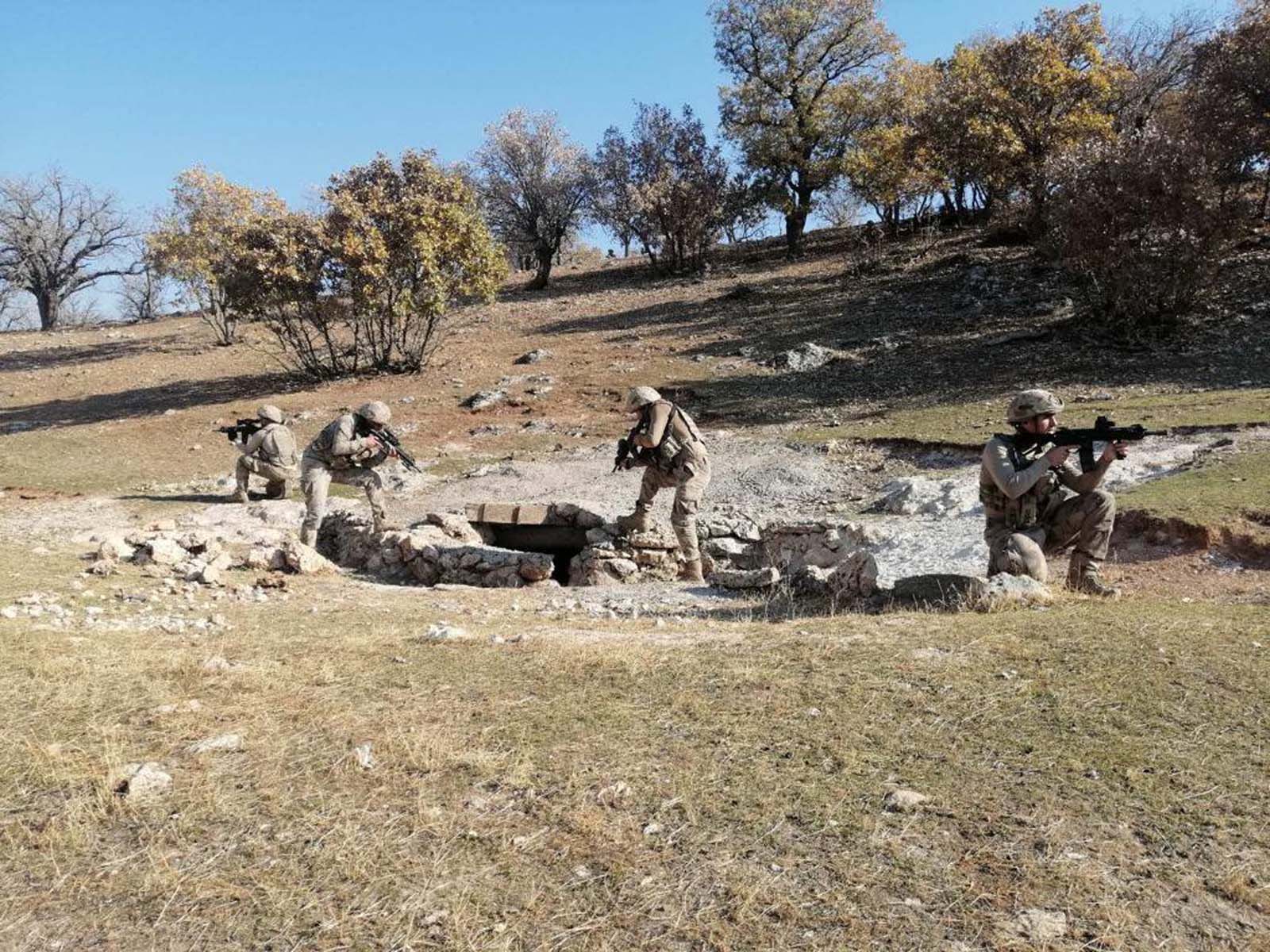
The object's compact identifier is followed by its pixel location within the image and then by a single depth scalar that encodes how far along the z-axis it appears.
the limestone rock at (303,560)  8.69
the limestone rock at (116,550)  7.97
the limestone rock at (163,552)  8.00
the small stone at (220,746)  3.81
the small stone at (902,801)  3.23
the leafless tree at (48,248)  41.03
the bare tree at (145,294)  44.48
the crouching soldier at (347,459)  10.55
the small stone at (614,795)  3.36
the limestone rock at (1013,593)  5.88
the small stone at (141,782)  3.43
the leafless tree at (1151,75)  27.69
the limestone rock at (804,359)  19.72
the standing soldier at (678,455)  9.23
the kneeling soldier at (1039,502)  6.43
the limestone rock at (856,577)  7.00
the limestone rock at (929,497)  10.18
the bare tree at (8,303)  43.74
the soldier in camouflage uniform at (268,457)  12.36
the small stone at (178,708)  4.19
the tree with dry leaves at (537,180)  36.94
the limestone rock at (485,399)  18.88
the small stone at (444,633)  5.63
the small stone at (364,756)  3.67
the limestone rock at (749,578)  8.14
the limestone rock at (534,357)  22.47
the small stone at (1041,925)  2.55
